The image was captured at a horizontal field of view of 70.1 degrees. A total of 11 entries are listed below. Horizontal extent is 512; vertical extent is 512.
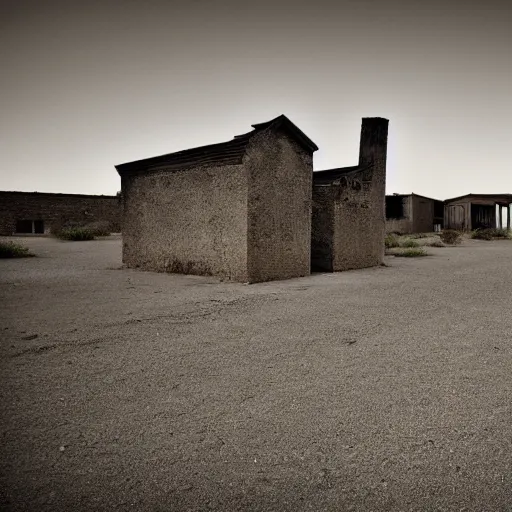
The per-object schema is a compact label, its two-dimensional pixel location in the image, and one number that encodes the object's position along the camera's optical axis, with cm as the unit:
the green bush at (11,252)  1017
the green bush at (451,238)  1772
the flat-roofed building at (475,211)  2722
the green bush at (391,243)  1564
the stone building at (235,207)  629
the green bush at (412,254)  1184
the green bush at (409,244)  1533
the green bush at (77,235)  1809
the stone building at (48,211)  2139
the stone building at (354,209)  802
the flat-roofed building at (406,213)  2632
